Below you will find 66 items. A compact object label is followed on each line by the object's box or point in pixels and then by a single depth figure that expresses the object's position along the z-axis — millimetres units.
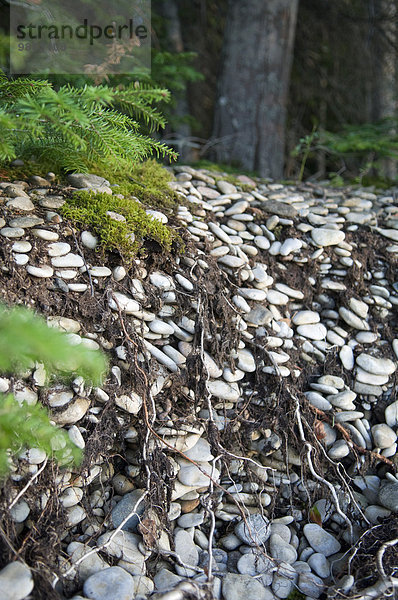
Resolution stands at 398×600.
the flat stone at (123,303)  1925
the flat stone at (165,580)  1605
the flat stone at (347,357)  2334
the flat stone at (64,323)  1822
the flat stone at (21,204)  1972
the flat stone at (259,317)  2232
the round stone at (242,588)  1629
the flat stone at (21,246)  1831
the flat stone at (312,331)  2369
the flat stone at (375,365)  2312
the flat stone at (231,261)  2271
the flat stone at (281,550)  1818
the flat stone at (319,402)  2170
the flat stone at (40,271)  1815
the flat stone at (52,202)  2059
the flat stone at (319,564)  1768
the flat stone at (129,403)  1847
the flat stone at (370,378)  2299
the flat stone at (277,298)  2352
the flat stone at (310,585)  1683
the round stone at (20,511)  1565
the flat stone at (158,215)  2212
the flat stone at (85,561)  1588
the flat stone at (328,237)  2520
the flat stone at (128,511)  1785
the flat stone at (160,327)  2006
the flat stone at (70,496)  1720
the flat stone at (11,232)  1840
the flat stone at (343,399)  2195
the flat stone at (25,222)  1891
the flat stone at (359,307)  2441
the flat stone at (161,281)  2090
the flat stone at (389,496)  1938
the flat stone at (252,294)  2258
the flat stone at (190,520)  1865
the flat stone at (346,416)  2172
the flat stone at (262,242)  2461
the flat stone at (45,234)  1895
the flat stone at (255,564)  1749
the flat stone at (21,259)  1813
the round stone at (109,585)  1507
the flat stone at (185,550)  1694
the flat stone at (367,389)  2295
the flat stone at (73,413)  1729
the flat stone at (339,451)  2072
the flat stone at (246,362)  2137
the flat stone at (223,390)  2047
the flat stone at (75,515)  1707
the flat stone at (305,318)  2393
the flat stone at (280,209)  2617
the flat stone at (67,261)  1898
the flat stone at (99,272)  1948
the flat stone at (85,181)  2256
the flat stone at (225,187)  2730
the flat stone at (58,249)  1907
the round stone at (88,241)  2010
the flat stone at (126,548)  1658
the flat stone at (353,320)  2420
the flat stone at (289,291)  2396
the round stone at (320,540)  1873
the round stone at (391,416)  2236
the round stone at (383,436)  2146
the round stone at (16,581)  1359
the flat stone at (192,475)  1904
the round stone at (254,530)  1859
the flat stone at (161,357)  1971
